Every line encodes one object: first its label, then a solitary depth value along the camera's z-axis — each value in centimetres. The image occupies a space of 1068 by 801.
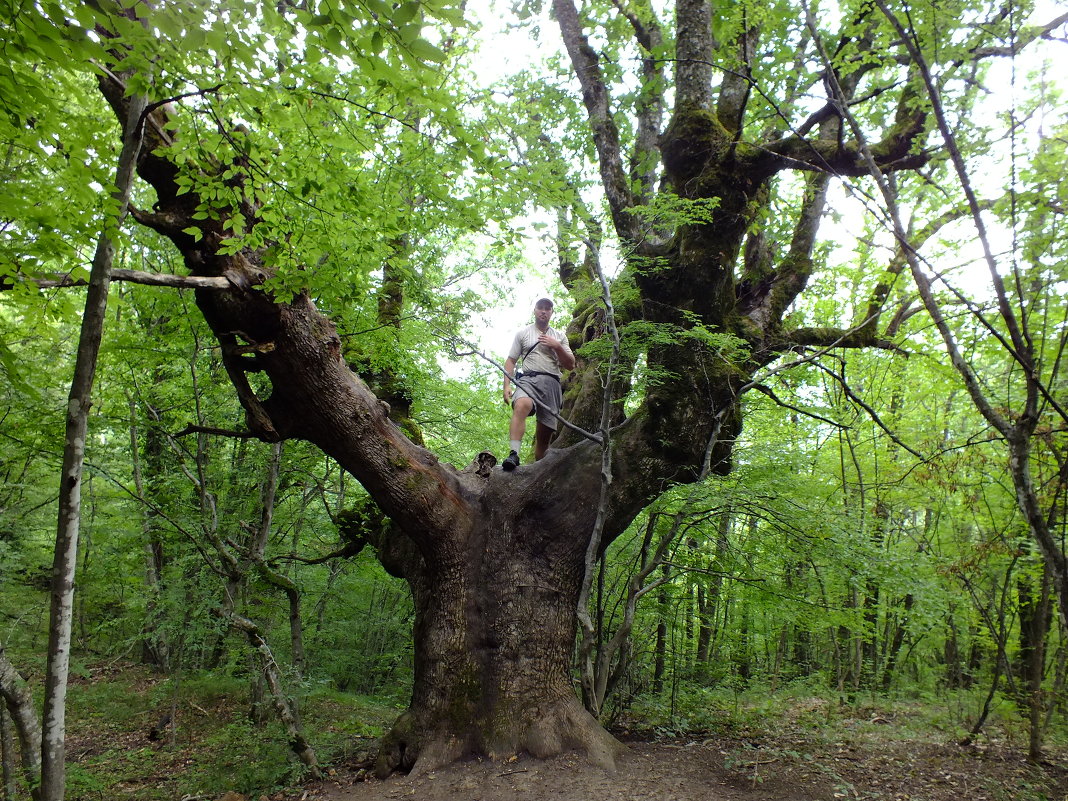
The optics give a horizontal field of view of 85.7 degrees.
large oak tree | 393
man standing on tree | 523
